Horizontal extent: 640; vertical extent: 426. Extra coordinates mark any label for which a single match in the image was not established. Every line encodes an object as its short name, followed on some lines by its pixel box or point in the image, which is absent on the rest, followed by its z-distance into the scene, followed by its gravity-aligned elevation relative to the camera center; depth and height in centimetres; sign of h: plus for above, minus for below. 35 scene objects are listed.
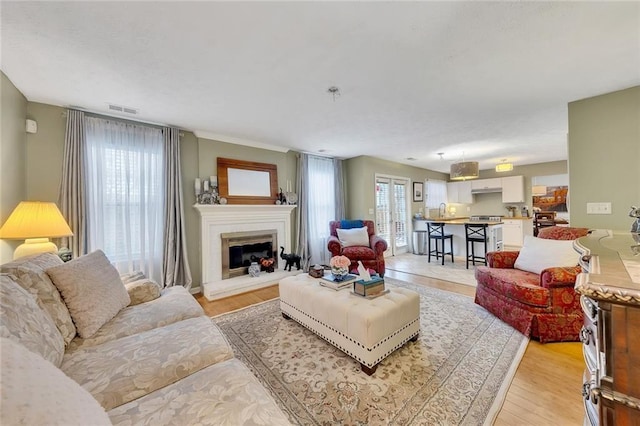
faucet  728 +4
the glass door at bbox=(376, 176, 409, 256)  581 +0
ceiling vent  264 +124
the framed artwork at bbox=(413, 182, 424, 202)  661 +58
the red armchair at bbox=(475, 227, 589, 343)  207 -86
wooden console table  65 -38
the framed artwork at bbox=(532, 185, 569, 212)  631 +25
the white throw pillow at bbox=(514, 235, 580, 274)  228 -47
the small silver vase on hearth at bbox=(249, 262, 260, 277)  387 -90
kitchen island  460 -52
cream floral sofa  56 -67
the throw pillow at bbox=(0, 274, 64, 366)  91 -42
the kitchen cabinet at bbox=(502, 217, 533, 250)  588 -52
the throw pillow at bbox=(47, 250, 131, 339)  136 -45
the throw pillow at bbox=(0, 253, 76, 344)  121 -37
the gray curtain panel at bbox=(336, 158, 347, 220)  539 +58
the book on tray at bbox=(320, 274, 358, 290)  222 -65
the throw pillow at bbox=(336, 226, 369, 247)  434 -44
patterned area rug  139 -116
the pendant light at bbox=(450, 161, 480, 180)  439 +77
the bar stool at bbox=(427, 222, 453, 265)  508 -52
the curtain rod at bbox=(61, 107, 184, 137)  268 +125
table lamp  193 -6
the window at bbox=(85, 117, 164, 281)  281 +31
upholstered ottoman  169 -84
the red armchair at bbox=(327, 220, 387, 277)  397 -67
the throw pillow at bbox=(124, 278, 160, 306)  185 -59
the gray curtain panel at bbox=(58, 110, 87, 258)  261 +38
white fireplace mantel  345 -34
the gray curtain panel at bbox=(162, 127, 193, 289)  324 -8
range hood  684 +60
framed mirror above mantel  383 +58
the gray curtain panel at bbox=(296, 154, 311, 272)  473 +2
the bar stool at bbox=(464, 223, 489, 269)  457 -48
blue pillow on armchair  476 -22
